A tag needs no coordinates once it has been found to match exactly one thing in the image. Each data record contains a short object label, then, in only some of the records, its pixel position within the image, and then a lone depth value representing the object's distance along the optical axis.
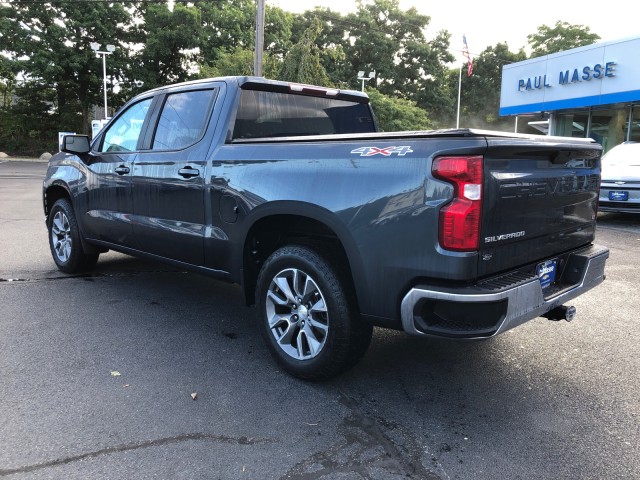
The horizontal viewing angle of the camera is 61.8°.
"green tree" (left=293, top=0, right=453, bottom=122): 47.78
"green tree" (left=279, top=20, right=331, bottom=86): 22.80
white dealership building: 16.80
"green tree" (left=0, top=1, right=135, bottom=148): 33.94
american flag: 37.84
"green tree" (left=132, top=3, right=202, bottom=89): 36.25
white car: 9.83
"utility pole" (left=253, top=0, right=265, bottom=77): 15.98
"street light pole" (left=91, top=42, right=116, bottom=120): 32.72
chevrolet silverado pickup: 2.68
